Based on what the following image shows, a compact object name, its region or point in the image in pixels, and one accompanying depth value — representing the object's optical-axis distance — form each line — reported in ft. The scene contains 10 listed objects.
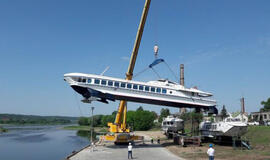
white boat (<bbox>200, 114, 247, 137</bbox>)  92.73
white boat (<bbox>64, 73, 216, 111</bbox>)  87.66
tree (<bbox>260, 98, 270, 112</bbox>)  298.43
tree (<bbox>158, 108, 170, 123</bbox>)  393.29
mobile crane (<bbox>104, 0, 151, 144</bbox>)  98.84
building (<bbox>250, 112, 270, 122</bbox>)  227.20
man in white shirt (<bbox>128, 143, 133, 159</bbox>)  66.17
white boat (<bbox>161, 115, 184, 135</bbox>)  132.20
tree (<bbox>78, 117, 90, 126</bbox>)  482.57
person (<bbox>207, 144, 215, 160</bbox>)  48.62
